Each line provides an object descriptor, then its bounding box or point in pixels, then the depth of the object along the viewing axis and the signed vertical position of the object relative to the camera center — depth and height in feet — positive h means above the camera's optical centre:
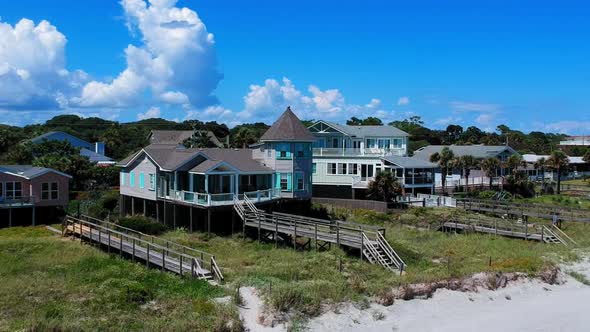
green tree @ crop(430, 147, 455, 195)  173.17 -0.22
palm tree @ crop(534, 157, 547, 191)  199.10 -1.64
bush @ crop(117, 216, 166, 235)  111.24 -13.76
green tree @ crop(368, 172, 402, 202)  147.33 -7.23
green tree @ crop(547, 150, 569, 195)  191.21 -0.46
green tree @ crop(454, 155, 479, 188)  173.69 -0.84
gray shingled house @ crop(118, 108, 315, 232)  118.55 -3.92
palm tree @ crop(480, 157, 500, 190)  178.40 -1.82
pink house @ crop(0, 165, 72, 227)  117.08 -8.11
